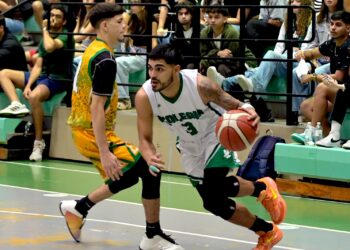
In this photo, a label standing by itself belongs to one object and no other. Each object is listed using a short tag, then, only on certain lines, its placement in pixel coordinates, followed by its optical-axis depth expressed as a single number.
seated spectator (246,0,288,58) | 12.72
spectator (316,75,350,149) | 10.62
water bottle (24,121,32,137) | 13.87
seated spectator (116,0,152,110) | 13.48
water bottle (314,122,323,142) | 10.85
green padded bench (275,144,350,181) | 10.49
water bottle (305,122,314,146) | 10.88
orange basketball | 7.28
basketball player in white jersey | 7.49
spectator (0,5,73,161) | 13.68
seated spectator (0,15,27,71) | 13.95
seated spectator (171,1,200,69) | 12.70
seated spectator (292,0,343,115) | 11.80
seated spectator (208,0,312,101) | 12.03
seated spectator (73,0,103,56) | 14.46
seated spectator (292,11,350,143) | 10.85
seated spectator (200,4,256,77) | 12.46
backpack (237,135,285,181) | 11.13
